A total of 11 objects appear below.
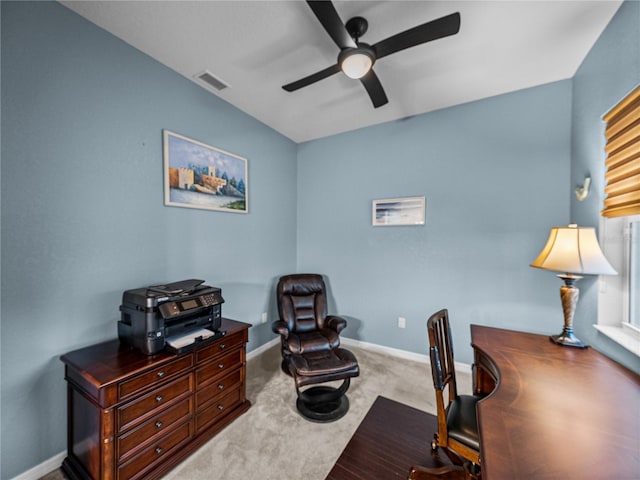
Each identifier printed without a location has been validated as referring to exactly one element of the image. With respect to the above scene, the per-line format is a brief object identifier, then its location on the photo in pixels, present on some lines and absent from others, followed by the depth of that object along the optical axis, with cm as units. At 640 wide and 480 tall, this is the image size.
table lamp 145
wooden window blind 130
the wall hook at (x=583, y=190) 191
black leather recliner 206
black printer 159
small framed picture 294
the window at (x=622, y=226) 133
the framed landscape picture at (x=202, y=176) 217
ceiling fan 135
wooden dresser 134
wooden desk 72
